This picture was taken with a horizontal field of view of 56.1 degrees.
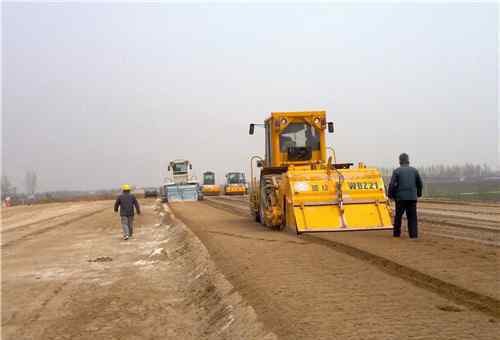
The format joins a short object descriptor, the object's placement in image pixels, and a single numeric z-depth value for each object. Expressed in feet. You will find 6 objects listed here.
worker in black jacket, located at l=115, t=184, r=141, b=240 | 46.26
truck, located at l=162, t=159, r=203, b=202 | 119.14
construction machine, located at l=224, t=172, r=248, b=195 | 164.86
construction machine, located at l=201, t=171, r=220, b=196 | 170.19
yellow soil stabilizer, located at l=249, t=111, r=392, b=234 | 35.50
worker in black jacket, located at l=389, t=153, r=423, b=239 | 31.63
